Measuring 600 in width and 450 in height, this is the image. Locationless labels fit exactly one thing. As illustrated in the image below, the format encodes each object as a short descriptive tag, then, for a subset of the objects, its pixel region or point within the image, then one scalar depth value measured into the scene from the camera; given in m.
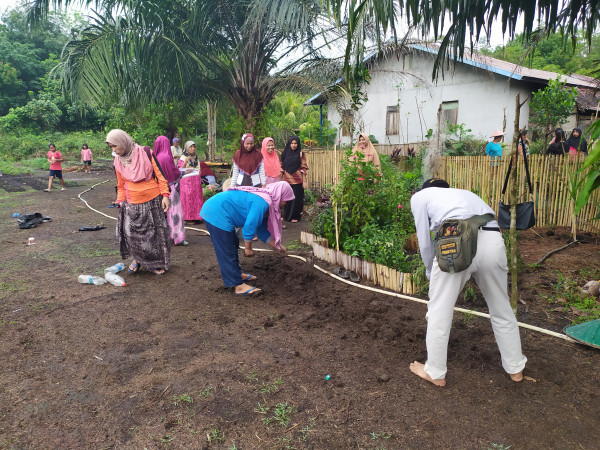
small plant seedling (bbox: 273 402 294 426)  2.46
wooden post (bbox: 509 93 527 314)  3.14
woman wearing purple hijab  6.18
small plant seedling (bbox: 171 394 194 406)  2.63
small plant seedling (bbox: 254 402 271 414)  2.54
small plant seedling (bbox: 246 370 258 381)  2.88
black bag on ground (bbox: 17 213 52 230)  8.11
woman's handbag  3.57
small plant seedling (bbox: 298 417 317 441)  2.33
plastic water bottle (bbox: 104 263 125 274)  5.16
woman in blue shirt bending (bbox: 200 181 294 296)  4.14
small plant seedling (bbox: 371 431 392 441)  2.32
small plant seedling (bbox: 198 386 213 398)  2.70
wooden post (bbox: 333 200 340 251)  5.06
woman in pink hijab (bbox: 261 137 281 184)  7.29
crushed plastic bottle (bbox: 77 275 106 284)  4.89
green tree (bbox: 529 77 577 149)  10.09
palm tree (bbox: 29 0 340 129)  8.20
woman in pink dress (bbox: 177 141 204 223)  7.97
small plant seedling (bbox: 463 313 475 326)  3.65
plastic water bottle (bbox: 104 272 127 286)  4.84
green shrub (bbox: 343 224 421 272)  4.63
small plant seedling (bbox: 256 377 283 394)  2.74
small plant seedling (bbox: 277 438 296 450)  2.25
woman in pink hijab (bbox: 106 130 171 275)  4.84
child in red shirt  13.01
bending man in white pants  2.60
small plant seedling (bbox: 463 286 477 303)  4.01
